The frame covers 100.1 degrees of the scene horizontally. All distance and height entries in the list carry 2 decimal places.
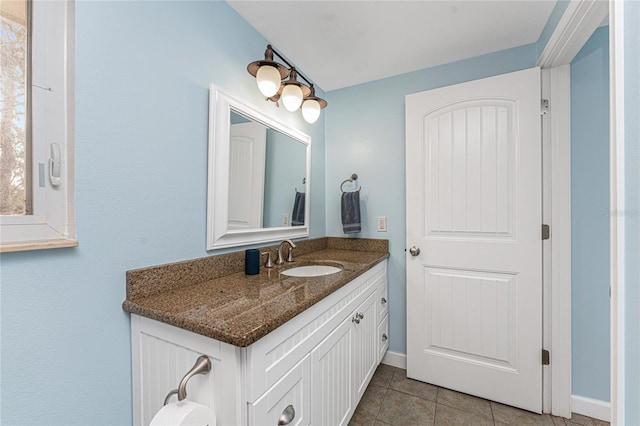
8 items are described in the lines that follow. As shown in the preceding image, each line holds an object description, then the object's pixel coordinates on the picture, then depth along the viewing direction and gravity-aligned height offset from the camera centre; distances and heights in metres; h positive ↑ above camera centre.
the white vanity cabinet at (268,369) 0.74 -0.52
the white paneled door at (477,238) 1.58 -0.16
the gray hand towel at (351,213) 2.07 +0.00
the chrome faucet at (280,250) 1.65 -0.23
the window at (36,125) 0.72 +0.25
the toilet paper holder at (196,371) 0.71 -0.44
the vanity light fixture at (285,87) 1.29 +0.67
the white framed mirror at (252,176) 1.26 +0.21
